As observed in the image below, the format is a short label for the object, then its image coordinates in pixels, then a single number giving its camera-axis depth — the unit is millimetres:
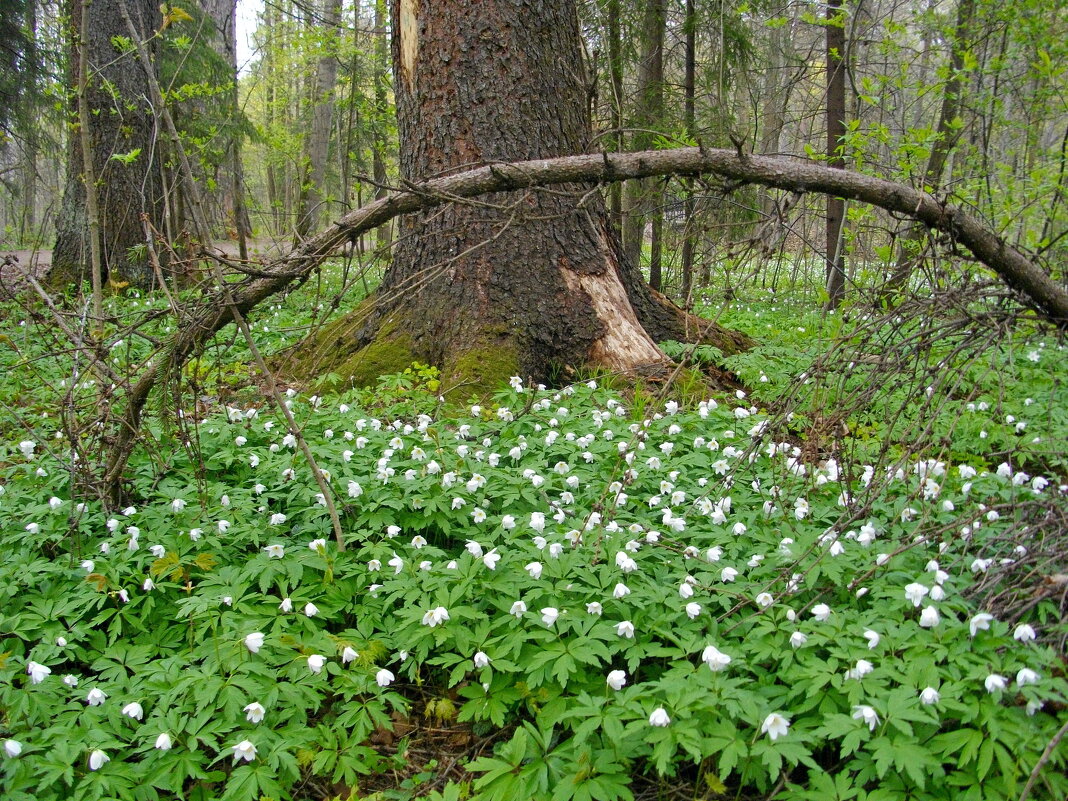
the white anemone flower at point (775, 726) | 2074
